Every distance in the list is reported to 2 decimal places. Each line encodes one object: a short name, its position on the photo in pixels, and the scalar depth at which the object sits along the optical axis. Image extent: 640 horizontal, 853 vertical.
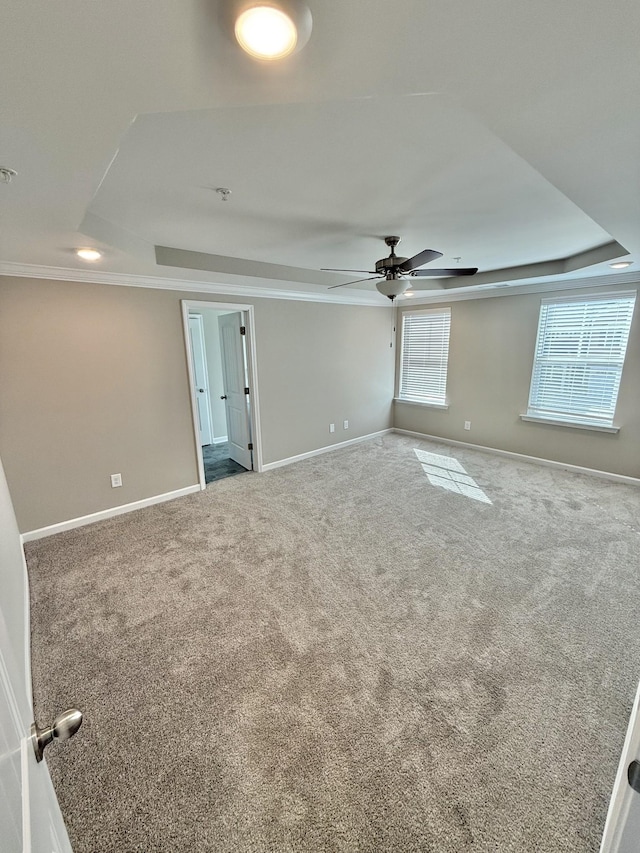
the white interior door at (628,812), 0.64
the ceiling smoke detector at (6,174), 1.26
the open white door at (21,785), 0.49
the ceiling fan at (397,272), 2.76
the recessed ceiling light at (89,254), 2.41
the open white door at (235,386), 4.41
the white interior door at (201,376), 5.50
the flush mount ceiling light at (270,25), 0.75
